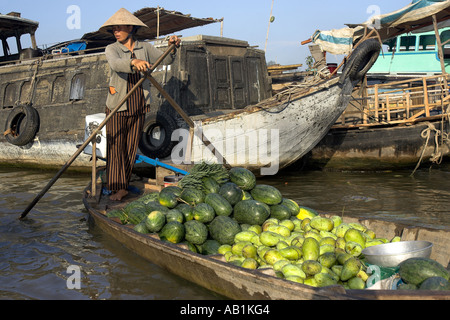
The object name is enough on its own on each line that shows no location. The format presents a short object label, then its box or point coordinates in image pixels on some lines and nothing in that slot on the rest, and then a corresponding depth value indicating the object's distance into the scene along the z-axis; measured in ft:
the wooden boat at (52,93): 35.94
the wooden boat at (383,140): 32.76
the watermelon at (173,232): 13.96
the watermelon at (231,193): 15.51
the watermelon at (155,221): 14.39
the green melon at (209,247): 13.83
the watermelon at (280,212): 15.39
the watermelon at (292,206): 15.98
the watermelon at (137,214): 15.69
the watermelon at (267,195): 15.70
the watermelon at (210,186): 15.99
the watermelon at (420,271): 10.31
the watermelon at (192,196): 15.46
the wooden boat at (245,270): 9.20
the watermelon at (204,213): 14.60
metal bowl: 11.63
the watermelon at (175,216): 14.56
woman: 19.36
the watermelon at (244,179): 16.39
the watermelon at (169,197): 15.47
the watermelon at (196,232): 14.10
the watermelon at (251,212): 14.70
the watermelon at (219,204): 14.88
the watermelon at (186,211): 14.84
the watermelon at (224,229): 13.97
